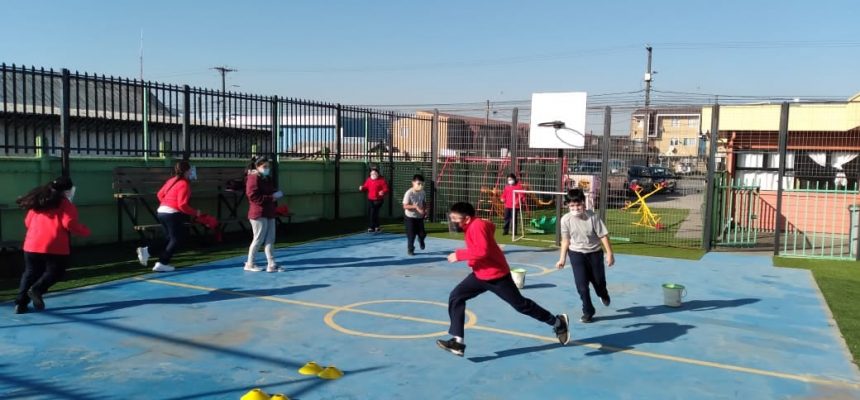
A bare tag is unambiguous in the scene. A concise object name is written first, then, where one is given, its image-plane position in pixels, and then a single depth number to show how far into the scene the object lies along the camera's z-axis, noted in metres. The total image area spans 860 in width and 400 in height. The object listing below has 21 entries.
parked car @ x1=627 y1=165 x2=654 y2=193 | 14.64
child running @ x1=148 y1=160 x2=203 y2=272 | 9.88
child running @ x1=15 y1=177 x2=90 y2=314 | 7.25
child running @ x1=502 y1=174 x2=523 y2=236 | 15.24
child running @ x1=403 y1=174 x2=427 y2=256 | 11.57
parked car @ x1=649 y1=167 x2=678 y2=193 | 14.19
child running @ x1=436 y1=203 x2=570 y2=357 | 5.86
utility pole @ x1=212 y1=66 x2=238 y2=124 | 13.78
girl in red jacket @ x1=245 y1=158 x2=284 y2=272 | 9.97
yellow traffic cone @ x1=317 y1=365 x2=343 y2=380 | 5.39
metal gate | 14.40
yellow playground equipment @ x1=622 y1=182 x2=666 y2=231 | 15.93
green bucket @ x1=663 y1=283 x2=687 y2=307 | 8.16
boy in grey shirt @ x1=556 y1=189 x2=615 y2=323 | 7.32
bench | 11.86
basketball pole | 14.16
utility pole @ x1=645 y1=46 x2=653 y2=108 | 50.62
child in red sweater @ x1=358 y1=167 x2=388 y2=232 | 15.26
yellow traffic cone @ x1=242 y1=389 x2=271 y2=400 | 4.77
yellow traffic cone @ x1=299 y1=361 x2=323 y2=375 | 5.46
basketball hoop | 13.98
